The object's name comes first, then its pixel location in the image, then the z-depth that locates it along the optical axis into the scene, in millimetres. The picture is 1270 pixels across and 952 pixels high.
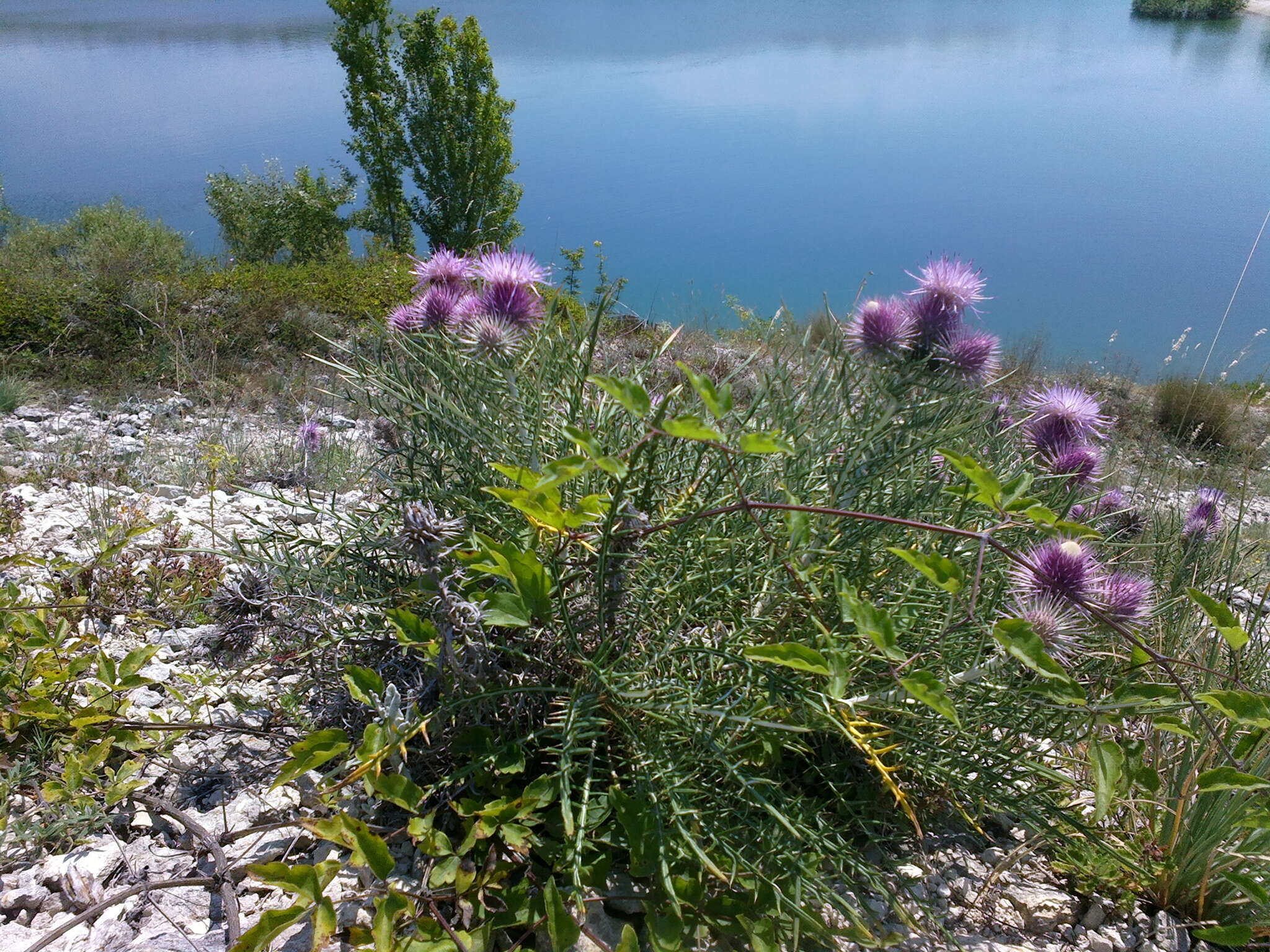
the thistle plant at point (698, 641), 1231
